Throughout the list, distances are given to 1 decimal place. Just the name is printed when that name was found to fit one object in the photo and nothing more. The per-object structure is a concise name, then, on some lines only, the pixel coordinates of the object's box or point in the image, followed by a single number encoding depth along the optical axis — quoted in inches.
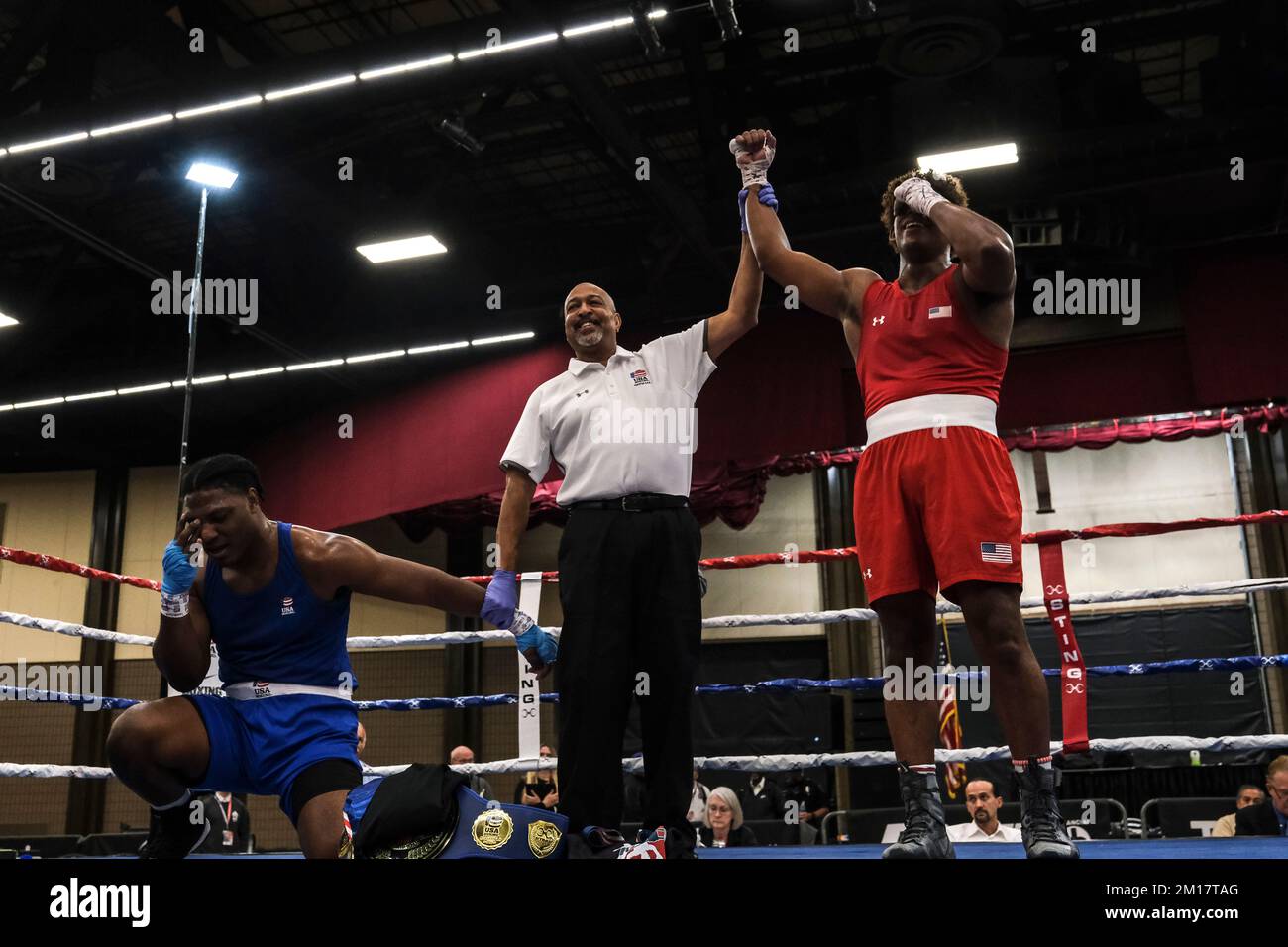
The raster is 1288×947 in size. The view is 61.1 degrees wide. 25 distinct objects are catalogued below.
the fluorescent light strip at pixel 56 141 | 214.5
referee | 91.7
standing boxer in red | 80.1
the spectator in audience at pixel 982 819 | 201.9
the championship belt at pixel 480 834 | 76.4
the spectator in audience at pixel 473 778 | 220.3
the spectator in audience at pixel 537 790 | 252.5
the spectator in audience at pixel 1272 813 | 187.3
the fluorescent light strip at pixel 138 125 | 210.7
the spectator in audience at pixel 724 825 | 203.3
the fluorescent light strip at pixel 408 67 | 198.8
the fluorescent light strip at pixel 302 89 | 203.0
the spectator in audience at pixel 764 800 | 302.4
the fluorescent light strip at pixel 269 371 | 308.0
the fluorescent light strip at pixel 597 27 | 189.3
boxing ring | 123.2
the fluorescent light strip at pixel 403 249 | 286.2
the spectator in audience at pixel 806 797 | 292.7
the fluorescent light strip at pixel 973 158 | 228.1
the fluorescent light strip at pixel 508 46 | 194.9
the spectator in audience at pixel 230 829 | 232.2
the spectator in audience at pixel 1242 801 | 200.4
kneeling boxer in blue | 91.4
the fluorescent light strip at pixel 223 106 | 207.3
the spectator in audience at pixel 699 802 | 229.1
